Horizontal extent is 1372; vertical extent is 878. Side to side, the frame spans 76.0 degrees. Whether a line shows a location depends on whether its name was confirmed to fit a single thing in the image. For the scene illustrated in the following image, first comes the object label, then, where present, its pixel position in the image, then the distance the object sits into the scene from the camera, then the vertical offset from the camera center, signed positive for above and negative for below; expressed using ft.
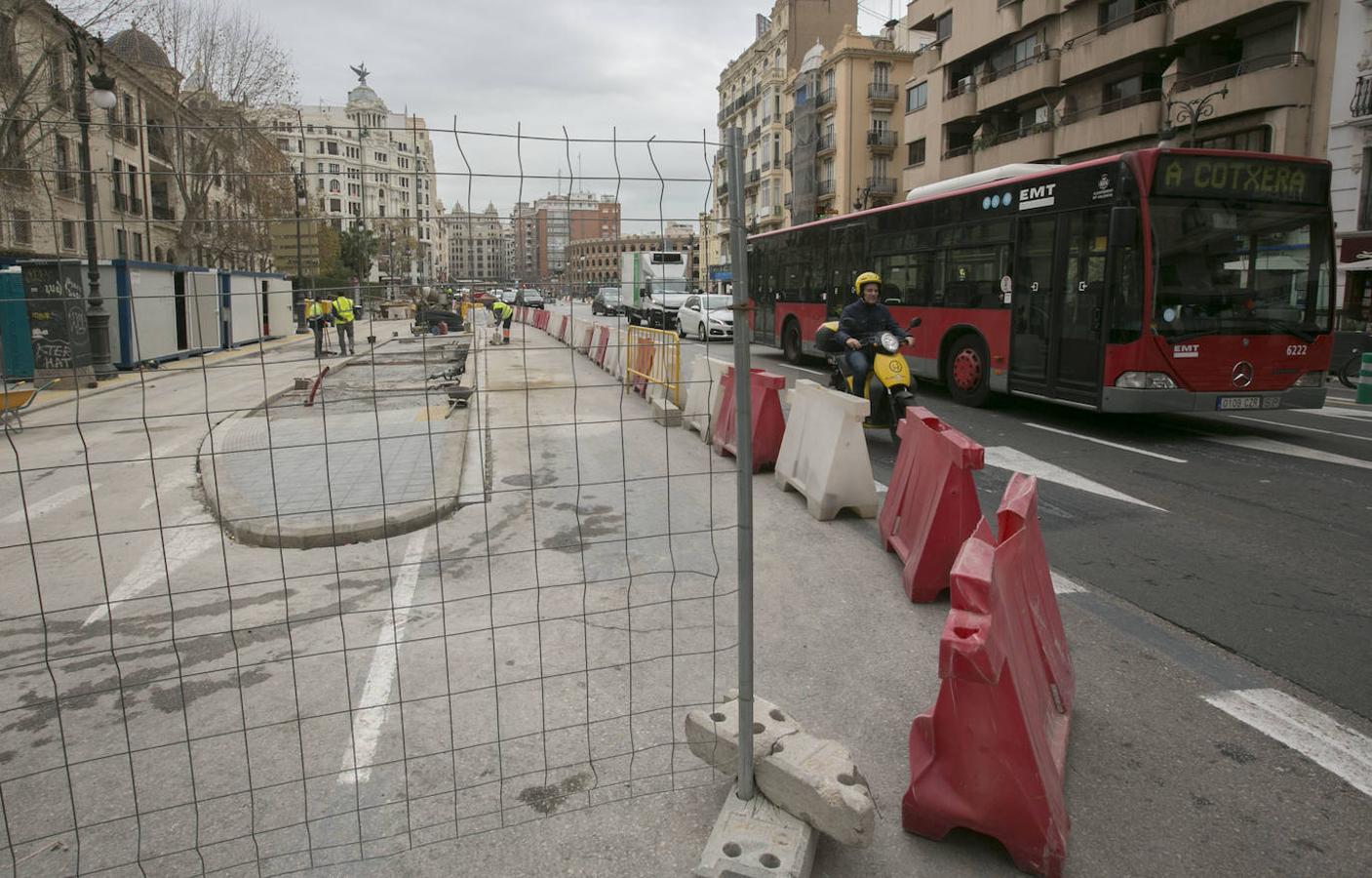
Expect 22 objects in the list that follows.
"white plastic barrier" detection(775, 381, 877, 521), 21.86 -3.79
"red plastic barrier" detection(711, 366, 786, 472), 27.55 -3.36
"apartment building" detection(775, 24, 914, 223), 181.88 +38.61
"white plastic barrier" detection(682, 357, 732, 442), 32.78 -3.42
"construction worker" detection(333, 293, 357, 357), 68.54 -0.44
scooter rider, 31.27 -0.37
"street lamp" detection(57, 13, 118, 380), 53.26 +12.10
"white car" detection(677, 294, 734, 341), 86.84 -0.94
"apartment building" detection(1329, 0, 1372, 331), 73.26 +13.48
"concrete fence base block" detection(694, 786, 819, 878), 8.07 -5.05
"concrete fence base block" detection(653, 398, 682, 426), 35.63 -4.19
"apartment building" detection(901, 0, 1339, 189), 80.53 +27.57
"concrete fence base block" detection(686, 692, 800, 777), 9.43 -4.55
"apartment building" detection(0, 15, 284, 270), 69.10 +18.22
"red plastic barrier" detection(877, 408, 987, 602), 16.06 -3.71
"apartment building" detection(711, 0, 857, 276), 209.56 +57.52
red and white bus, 31.60 +1.14
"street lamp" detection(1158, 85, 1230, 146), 78.59 +19.73
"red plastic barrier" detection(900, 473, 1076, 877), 8.54 -4.30
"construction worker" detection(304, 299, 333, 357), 57.27 -0.11
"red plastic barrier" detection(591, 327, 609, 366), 57.00 -2.22
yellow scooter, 30.48 -2.42
